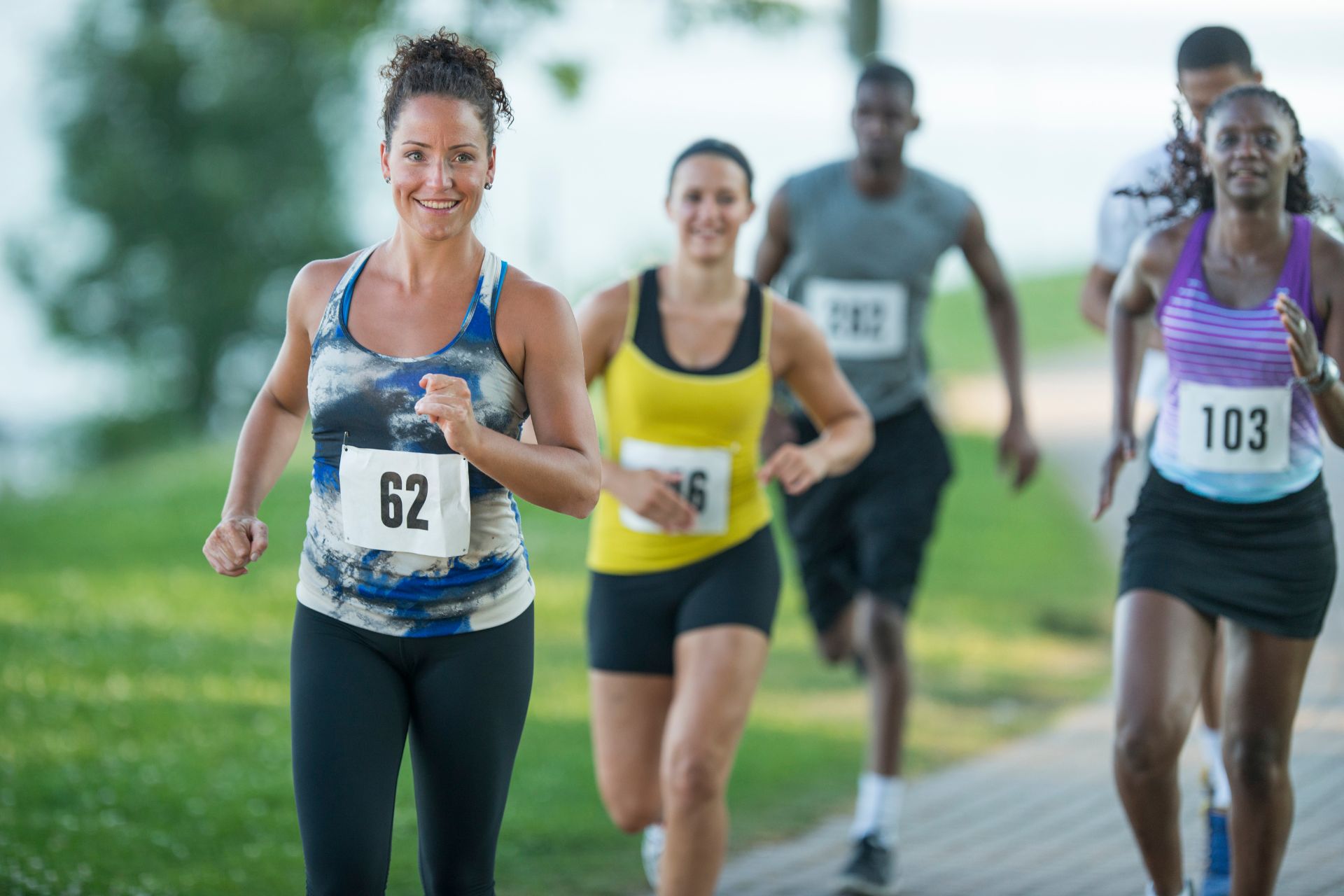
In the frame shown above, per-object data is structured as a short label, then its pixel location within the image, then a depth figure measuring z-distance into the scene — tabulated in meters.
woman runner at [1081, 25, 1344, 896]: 10.03
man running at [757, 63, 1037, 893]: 12.91
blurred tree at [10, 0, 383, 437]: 67.25
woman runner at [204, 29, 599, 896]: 6.72
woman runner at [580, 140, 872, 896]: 9.55
